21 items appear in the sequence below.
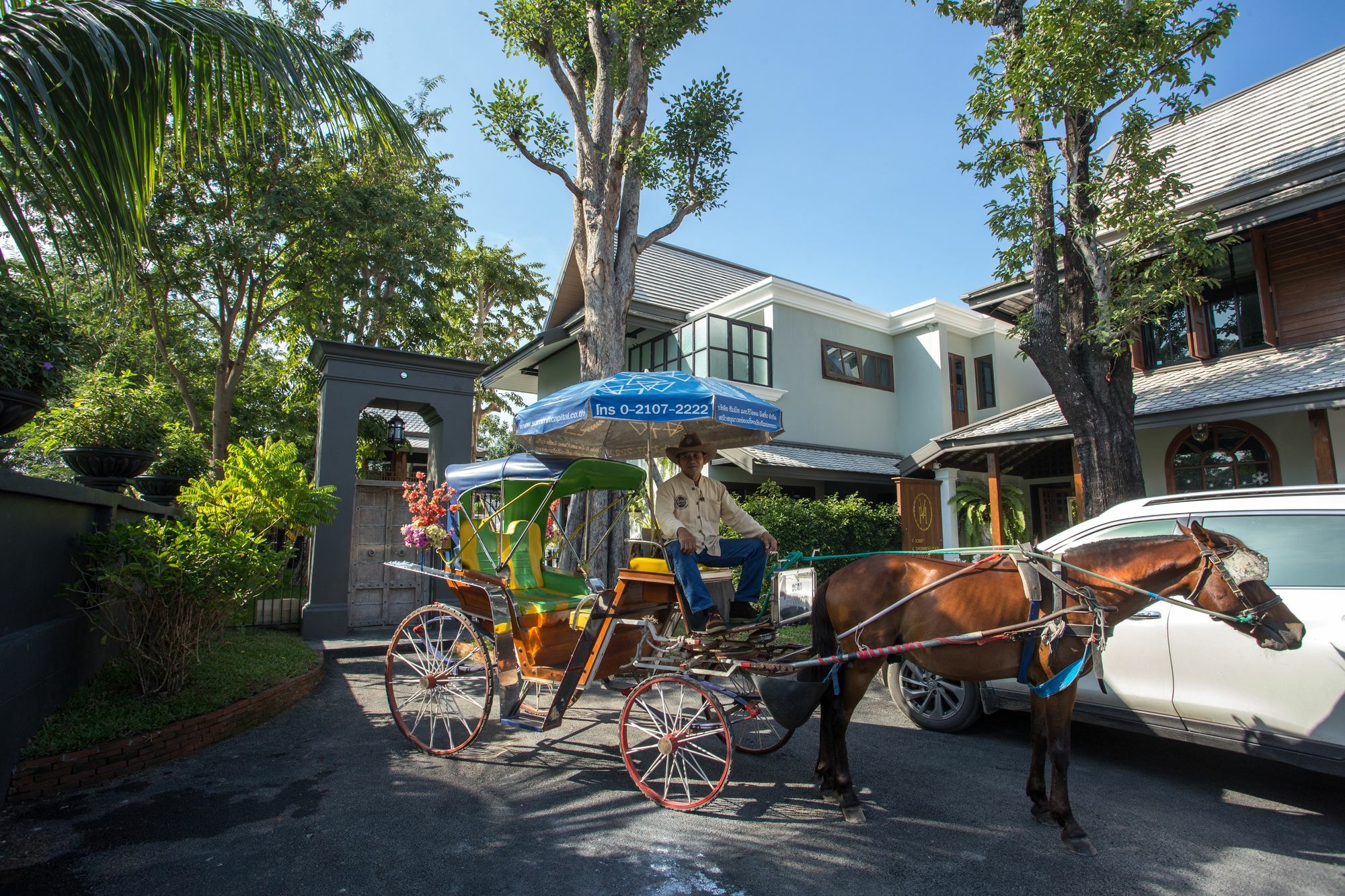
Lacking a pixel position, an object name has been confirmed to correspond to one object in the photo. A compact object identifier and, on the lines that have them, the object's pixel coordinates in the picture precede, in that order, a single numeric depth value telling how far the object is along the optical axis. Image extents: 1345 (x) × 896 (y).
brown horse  3.86
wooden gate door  10.95
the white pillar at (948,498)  14.34
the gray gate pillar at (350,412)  10.04
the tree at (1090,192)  8.43
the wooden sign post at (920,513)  12.66
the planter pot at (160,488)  9.82
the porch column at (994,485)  12.73
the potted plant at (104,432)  7.72
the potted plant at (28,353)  4.54
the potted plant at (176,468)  9.63
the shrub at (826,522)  13.43
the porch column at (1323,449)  9.04
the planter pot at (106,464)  7.80
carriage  4.64
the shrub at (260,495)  7.00
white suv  4.24
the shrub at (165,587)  5.68
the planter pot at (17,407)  4.54
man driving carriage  4.80
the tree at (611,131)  10.45
